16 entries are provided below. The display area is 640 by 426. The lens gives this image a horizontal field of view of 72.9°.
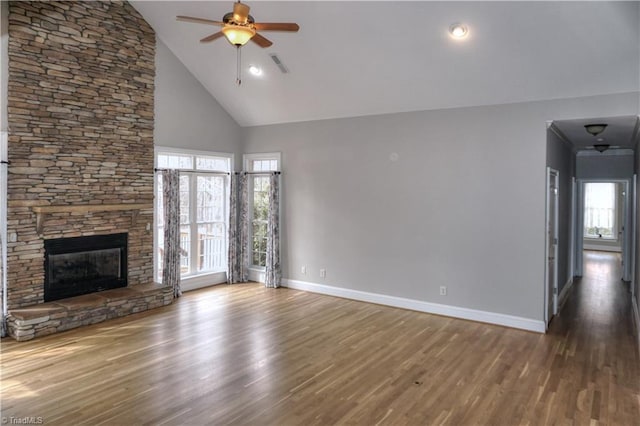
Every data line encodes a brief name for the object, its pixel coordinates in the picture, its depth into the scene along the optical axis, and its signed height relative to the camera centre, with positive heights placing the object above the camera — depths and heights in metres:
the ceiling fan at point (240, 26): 3.60 +1.62
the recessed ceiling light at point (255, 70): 6.66 +2.22
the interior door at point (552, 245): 5.79 -0.44
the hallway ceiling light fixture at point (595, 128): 5.53 +1.12
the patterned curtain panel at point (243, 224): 8.27 -0.21
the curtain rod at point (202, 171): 6.91 +0.73
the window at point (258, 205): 8.28 +0.16
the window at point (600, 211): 13.02 +0.10
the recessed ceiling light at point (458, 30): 4.64 +1.99
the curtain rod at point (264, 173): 7.91 +0.76
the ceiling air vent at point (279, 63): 6.18 +2.20
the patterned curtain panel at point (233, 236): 8.12 -0.43
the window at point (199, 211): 7.10 +0.03
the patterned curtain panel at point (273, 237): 7.86 -0.43
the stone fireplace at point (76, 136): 5.31 +1.04
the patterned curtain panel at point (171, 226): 6.97 -0.21
